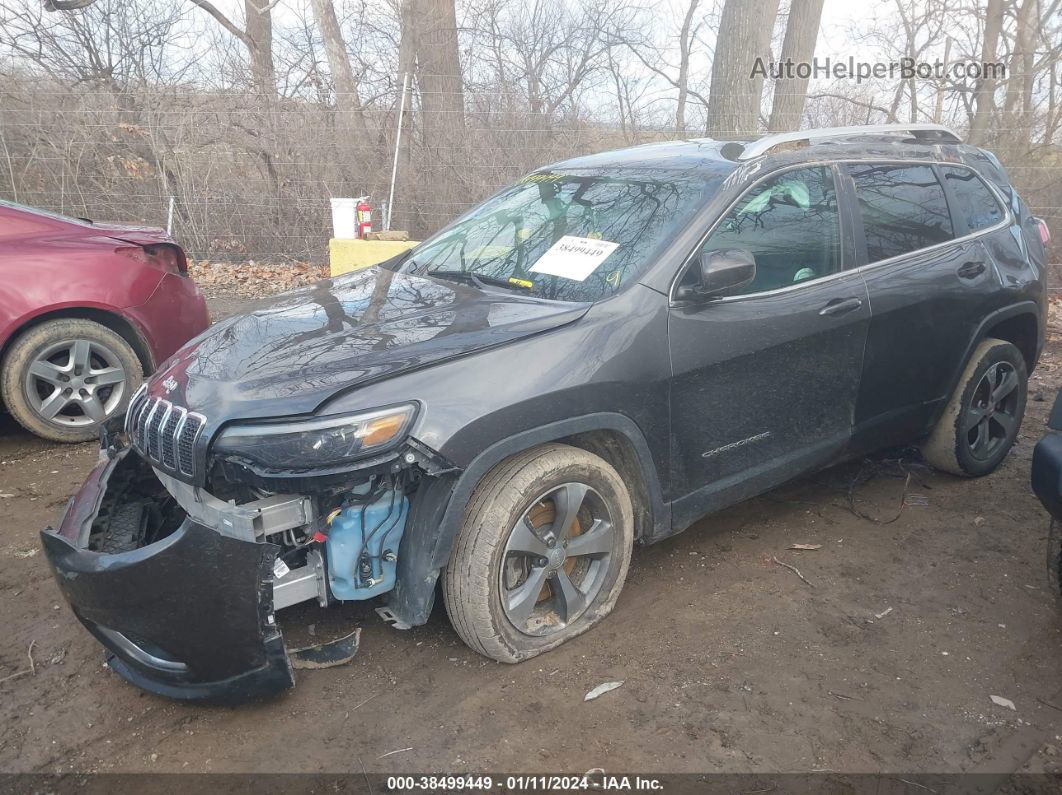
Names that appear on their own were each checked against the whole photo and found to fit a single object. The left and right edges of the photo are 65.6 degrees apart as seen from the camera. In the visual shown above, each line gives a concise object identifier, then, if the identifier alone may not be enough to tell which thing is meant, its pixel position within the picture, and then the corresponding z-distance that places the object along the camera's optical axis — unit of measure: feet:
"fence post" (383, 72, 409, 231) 33.17
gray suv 8.29
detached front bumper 7.86
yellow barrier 27.32
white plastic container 30.27
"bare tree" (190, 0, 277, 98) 41.30
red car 15.43
